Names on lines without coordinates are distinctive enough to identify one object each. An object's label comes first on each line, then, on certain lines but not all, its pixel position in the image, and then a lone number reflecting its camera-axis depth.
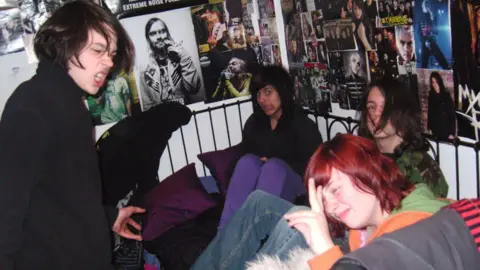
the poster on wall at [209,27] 2.88
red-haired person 1.17
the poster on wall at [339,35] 2.25
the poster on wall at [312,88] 2.61
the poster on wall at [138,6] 2.69
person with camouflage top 1.76
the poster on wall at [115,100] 2.70
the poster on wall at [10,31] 2.50
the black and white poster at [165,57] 2.79
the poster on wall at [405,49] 1.88
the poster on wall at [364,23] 2.07
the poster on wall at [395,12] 1.85
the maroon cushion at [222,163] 2.62
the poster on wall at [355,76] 2.22
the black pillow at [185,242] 2.15
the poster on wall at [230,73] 2.98
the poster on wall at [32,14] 2.52
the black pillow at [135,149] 2.29
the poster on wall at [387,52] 1.98
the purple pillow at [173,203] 2.33
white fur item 1.44
